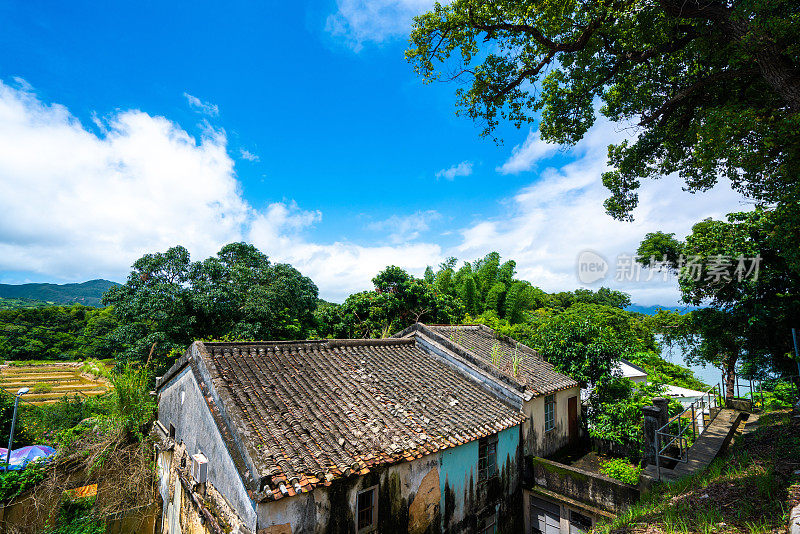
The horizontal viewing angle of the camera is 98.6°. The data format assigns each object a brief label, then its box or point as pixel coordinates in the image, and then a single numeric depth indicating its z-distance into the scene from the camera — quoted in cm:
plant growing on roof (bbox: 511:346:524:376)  1121
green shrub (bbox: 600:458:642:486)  988
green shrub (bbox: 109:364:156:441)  1251
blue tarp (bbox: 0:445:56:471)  1333
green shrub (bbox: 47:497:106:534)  1135
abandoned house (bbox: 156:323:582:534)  569
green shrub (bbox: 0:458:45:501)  1142
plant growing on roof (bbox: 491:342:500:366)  1194
